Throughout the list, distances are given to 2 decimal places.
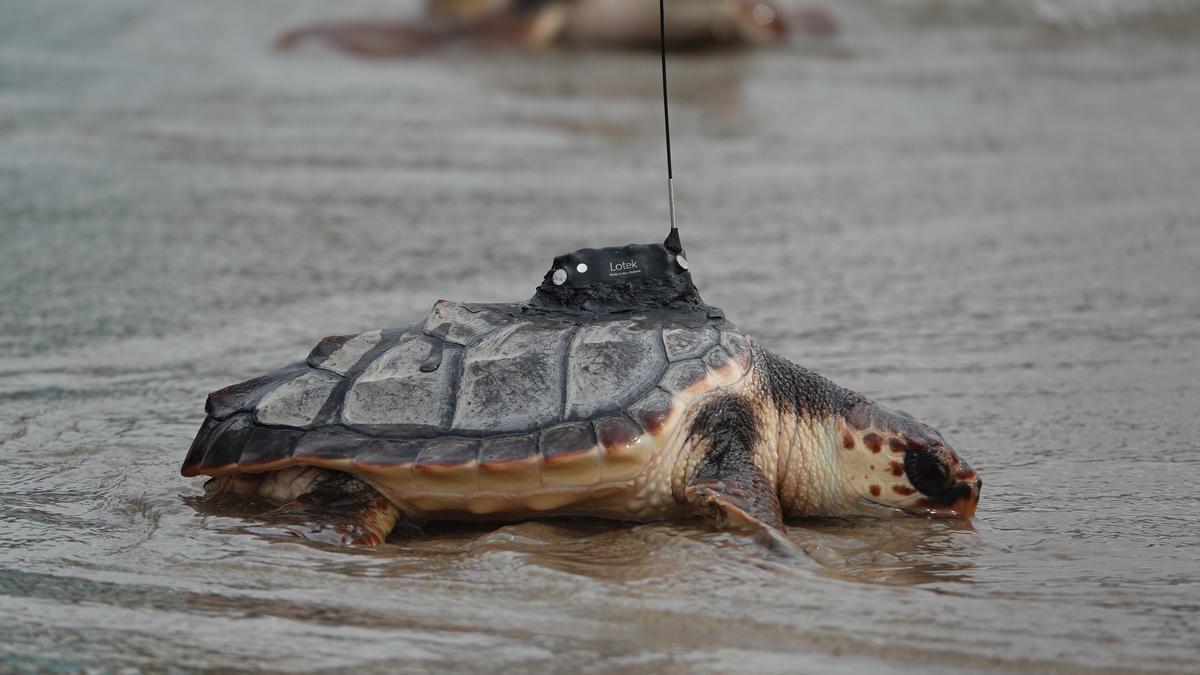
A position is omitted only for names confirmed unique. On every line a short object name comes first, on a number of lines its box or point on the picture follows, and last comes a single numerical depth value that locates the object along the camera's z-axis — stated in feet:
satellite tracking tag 22.59
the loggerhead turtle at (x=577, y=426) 20.21
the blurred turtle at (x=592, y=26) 74.79
